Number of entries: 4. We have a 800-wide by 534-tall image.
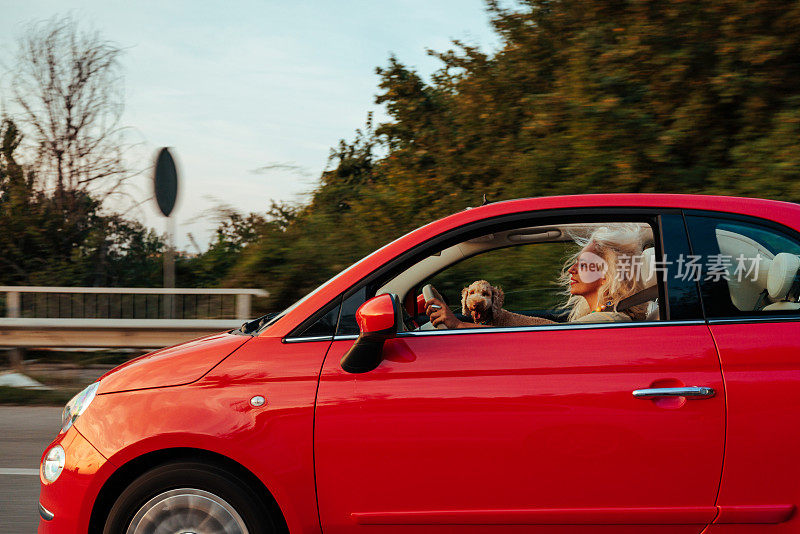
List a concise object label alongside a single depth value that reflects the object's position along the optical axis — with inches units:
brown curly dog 132.5
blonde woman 115.9
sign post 355.9
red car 100.3
